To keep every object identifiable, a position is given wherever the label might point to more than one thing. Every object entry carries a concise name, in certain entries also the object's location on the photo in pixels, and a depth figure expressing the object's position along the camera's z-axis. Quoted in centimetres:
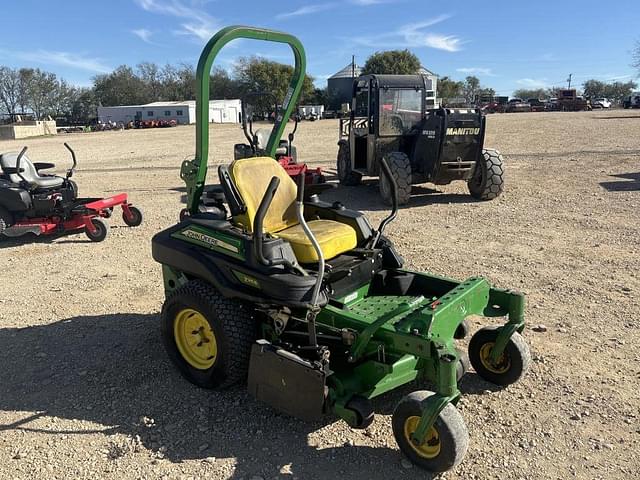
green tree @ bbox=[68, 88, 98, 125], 7538
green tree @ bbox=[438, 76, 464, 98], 6519
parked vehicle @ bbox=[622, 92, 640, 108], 5562
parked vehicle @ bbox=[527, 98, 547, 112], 6027
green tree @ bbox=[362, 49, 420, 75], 6269
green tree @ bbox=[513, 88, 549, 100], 11429
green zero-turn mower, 290
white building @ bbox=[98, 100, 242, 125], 6006
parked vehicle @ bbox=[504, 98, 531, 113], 6031
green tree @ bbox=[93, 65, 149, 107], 7800
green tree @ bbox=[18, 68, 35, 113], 7794
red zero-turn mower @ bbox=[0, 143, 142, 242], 764
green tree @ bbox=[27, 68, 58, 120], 7800
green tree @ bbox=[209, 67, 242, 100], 6872
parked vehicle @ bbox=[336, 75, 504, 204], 930
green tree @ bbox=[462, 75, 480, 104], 8765
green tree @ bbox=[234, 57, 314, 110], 5288
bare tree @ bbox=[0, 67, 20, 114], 7888
